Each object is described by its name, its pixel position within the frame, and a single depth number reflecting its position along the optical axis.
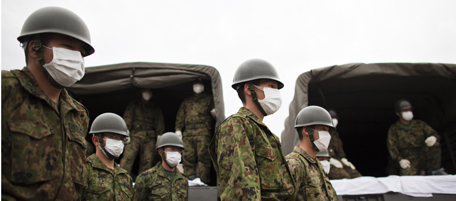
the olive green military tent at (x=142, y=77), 5.95
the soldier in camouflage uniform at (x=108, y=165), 3.60
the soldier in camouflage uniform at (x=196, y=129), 5.96
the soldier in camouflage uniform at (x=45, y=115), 1.66
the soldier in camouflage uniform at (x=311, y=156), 3.11
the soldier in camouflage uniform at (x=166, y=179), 4.67
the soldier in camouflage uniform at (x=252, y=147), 2.06
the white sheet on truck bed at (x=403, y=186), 4.97
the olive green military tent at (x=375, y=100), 6.21
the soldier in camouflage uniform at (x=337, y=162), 6.64
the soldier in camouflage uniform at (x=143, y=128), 6.22
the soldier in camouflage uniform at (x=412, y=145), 6.55
